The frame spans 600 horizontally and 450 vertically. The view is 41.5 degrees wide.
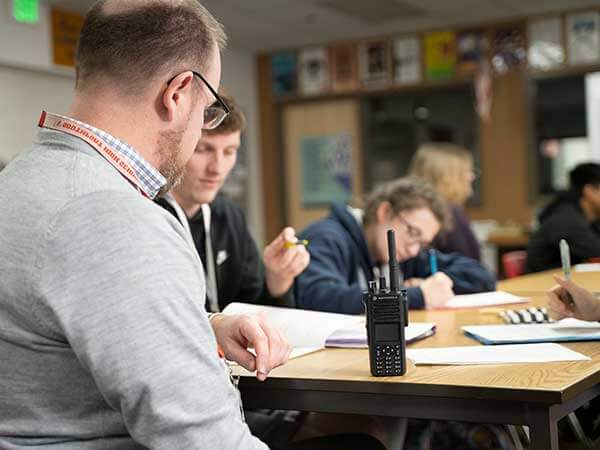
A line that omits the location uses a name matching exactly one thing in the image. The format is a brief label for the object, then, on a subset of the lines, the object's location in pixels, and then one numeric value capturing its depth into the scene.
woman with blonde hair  3.94
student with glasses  2.45
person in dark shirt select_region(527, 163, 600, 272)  4.01
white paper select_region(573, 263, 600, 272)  3.16
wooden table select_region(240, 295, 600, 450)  1.17
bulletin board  7.80
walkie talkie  1.31
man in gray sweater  0.88
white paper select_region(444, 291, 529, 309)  2.29
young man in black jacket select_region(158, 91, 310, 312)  2.09
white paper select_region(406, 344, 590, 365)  1.38
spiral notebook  1.58
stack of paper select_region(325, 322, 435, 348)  1.63
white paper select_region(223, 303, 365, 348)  1.67
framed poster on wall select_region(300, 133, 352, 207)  7.85
